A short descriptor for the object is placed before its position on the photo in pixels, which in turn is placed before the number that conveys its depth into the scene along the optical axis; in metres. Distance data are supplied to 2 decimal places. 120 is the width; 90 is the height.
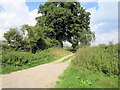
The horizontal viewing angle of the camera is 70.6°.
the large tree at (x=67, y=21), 17.85
